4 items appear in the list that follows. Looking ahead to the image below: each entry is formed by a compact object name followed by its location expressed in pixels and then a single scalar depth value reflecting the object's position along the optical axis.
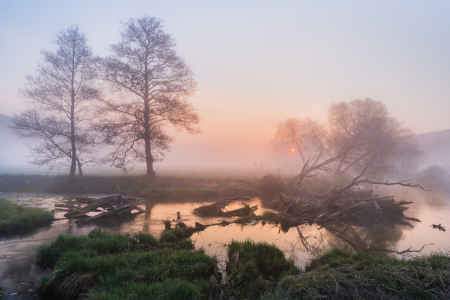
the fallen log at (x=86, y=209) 12.69
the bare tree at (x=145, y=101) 21.72
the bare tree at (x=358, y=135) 23.62
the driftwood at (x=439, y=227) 13.12
